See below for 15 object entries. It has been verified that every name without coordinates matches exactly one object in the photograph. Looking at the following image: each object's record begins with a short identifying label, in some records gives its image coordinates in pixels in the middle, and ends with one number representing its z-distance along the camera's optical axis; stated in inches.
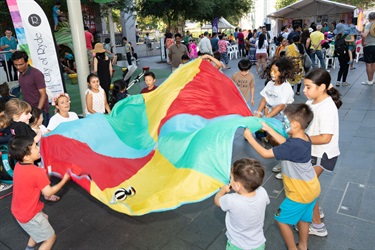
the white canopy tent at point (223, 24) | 1051.1
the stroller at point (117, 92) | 232.1
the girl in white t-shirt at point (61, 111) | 175.5
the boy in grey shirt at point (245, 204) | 88.1
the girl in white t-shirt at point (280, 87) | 175.6
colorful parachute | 108.7
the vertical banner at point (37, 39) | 268.2
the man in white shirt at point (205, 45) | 524.1
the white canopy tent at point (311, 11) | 910.5
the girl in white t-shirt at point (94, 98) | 206.5
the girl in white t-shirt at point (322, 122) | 115.6
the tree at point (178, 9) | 794.8
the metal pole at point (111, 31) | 671.9
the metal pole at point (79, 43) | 245.1
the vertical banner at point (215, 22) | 983.4
